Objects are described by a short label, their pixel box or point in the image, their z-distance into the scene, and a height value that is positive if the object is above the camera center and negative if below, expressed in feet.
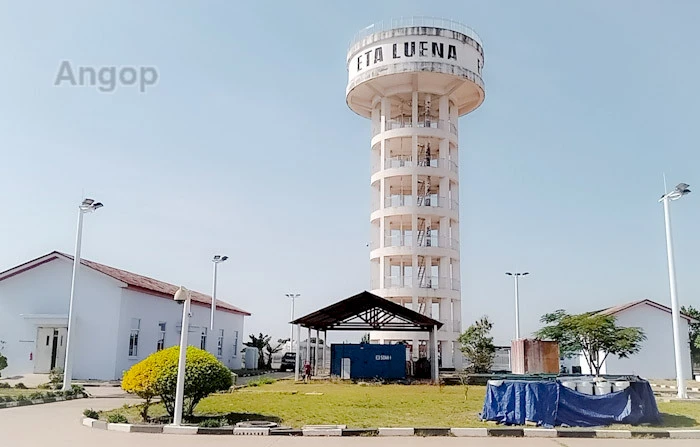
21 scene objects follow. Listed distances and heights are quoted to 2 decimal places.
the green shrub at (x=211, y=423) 45.42 -4.67
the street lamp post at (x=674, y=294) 75.20 +7.88
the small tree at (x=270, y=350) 178.28 +1.78
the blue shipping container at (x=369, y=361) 109.29 -0.60
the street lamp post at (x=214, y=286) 129.14 +13.62
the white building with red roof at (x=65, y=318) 97.40 +5.35
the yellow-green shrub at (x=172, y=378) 47.62 -1.63
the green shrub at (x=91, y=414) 49.08 -4.47
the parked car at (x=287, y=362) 173.88 -1.43
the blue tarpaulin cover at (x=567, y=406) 48.03 -3.36
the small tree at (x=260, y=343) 180.82 +3.65
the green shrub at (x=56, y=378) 80.33 -3.11
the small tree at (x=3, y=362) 91.48 -1.24
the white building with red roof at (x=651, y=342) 131.85 +3.85
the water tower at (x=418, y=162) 133.59 +41.71
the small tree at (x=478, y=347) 130.93 +2.37
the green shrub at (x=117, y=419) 46.52 -4.59
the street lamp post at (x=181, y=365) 45.47 -0.67
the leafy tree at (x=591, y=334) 73.41 +2.99
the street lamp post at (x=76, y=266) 75.05 +10.40
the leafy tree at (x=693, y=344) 172.45 +4.66
